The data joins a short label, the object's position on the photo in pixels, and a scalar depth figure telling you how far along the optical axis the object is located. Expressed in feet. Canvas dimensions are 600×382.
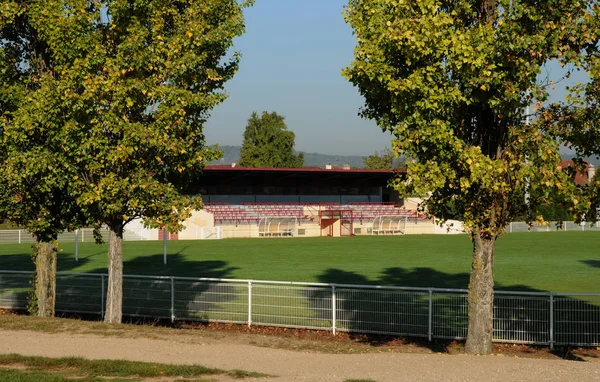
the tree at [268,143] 384.88
